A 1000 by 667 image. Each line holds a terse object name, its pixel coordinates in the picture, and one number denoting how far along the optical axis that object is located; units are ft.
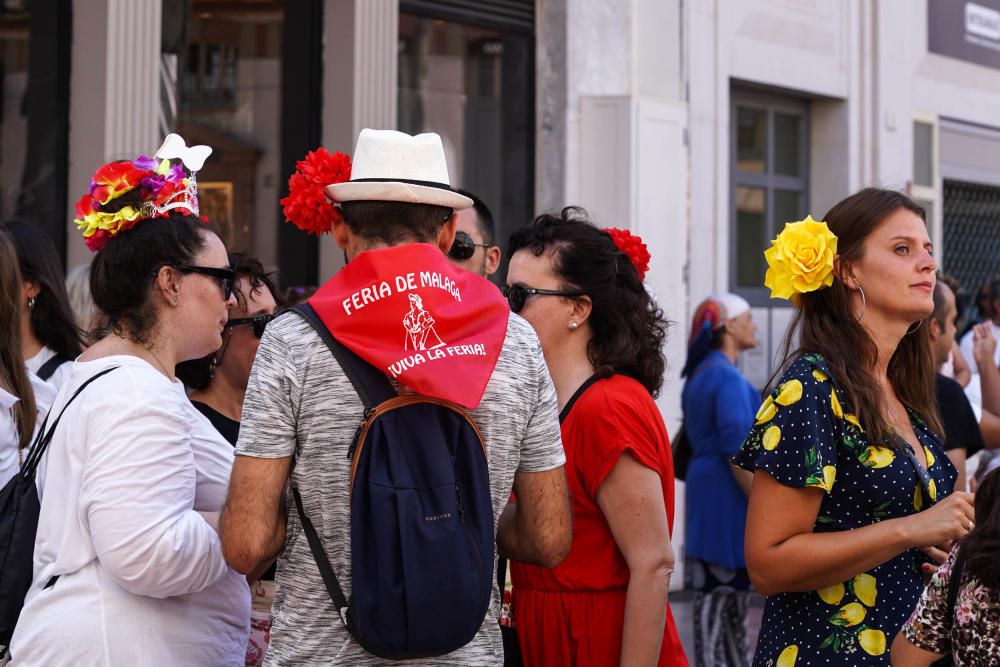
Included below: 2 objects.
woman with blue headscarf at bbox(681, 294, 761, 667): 22.16
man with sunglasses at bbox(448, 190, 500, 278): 14.44
